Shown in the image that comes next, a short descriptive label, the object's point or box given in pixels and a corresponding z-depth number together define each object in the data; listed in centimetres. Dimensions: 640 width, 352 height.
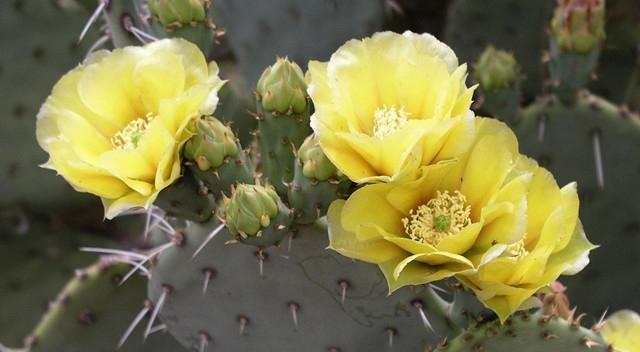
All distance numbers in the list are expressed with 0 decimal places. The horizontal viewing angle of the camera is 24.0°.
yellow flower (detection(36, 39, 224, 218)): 57
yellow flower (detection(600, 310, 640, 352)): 66
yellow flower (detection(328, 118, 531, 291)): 55
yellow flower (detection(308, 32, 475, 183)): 55
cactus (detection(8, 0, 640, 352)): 59
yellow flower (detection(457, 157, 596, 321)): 56
